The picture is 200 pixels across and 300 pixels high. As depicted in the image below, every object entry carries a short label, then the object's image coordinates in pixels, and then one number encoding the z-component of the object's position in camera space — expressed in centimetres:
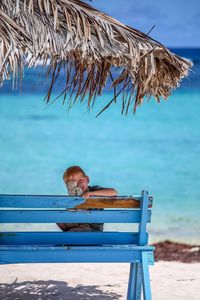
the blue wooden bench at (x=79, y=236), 947
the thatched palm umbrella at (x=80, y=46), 959
